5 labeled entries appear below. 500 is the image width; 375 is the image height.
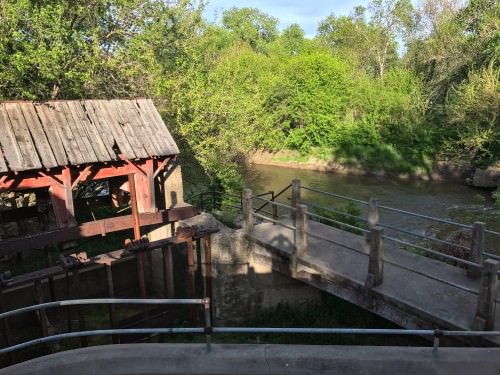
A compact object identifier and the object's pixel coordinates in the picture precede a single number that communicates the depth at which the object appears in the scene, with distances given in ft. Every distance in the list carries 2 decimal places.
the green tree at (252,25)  204.85
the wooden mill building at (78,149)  27.32
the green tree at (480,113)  77.00
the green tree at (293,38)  198.75
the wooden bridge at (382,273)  19.51
